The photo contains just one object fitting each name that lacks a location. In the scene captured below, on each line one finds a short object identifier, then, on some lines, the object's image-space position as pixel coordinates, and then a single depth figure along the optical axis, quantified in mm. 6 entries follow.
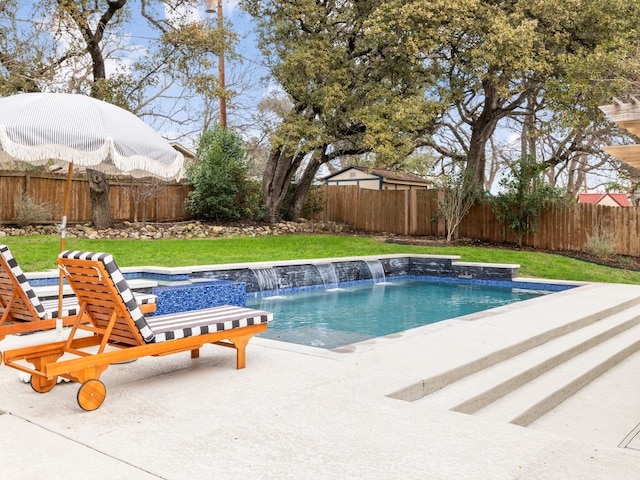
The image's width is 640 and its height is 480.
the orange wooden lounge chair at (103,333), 3727
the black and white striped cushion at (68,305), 5031
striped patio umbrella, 4172
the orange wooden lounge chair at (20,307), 4723
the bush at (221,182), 19453
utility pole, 19855
